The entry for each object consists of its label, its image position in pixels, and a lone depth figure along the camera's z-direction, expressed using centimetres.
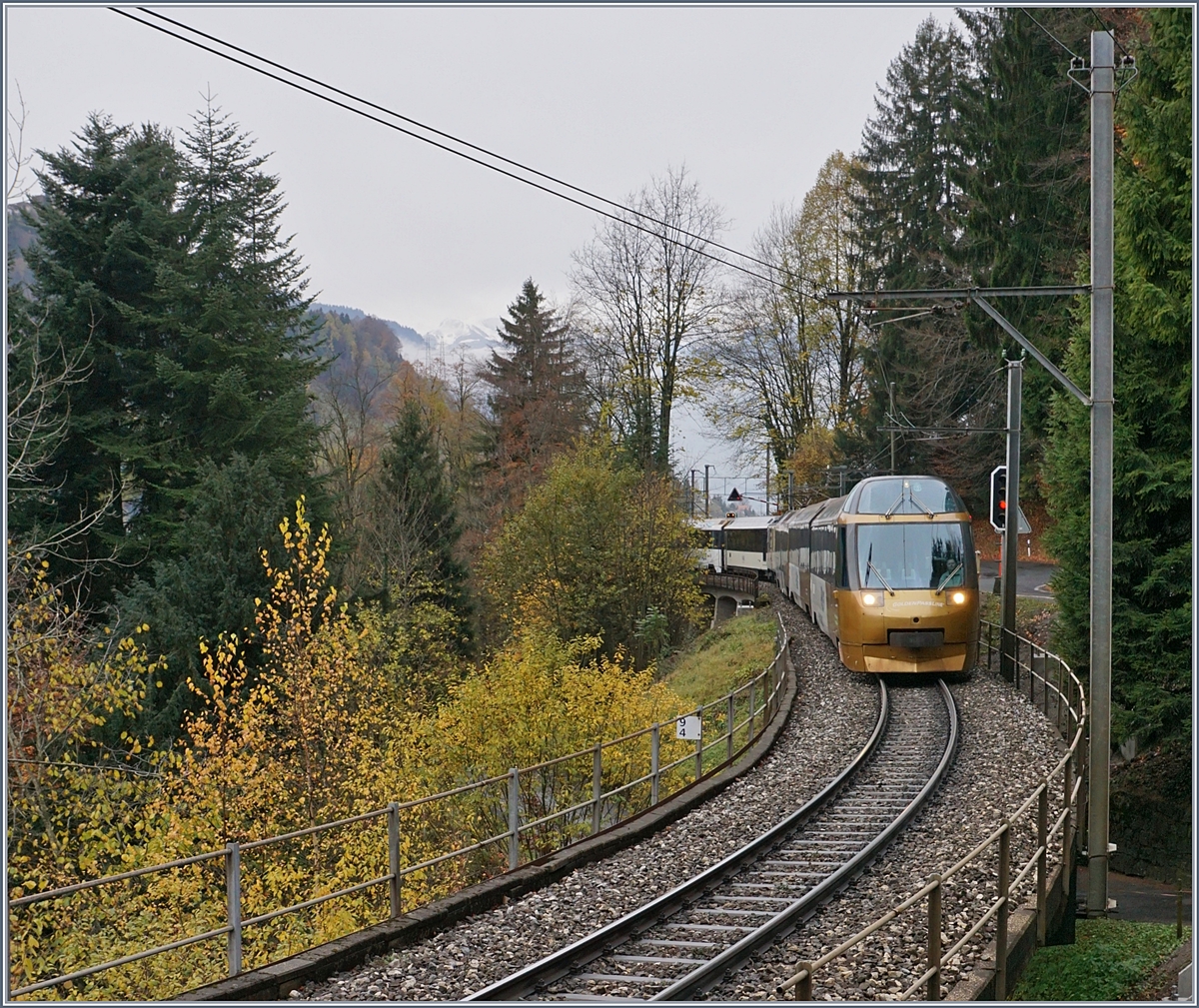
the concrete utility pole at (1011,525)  2136
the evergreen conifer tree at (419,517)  3566
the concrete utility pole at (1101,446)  1141
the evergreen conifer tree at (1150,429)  1694
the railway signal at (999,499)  2211
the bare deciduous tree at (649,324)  4316
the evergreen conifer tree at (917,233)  3944
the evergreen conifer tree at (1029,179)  3095
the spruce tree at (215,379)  2836
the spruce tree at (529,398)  4794
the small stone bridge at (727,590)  4784
